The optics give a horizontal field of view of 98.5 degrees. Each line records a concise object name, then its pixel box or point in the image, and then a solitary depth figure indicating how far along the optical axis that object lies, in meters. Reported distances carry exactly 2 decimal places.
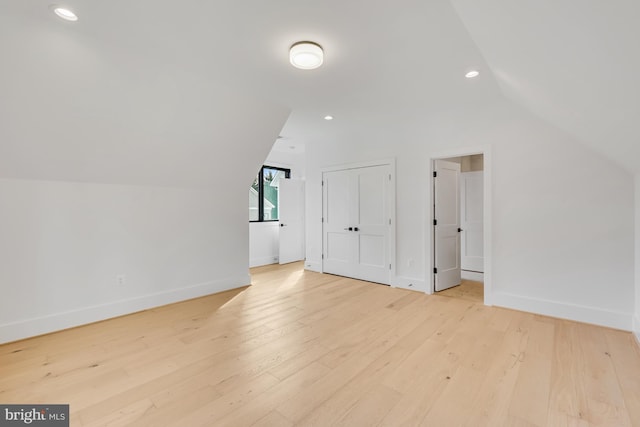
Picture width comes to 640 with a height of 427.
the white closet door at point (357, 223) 4.47
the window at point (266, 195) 6.21
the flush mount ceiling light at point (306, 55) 2.18
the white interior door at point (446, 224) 4.05
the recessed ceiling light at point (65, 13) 1.75
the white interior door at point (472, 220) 5.09
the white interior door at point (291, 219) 6.21
